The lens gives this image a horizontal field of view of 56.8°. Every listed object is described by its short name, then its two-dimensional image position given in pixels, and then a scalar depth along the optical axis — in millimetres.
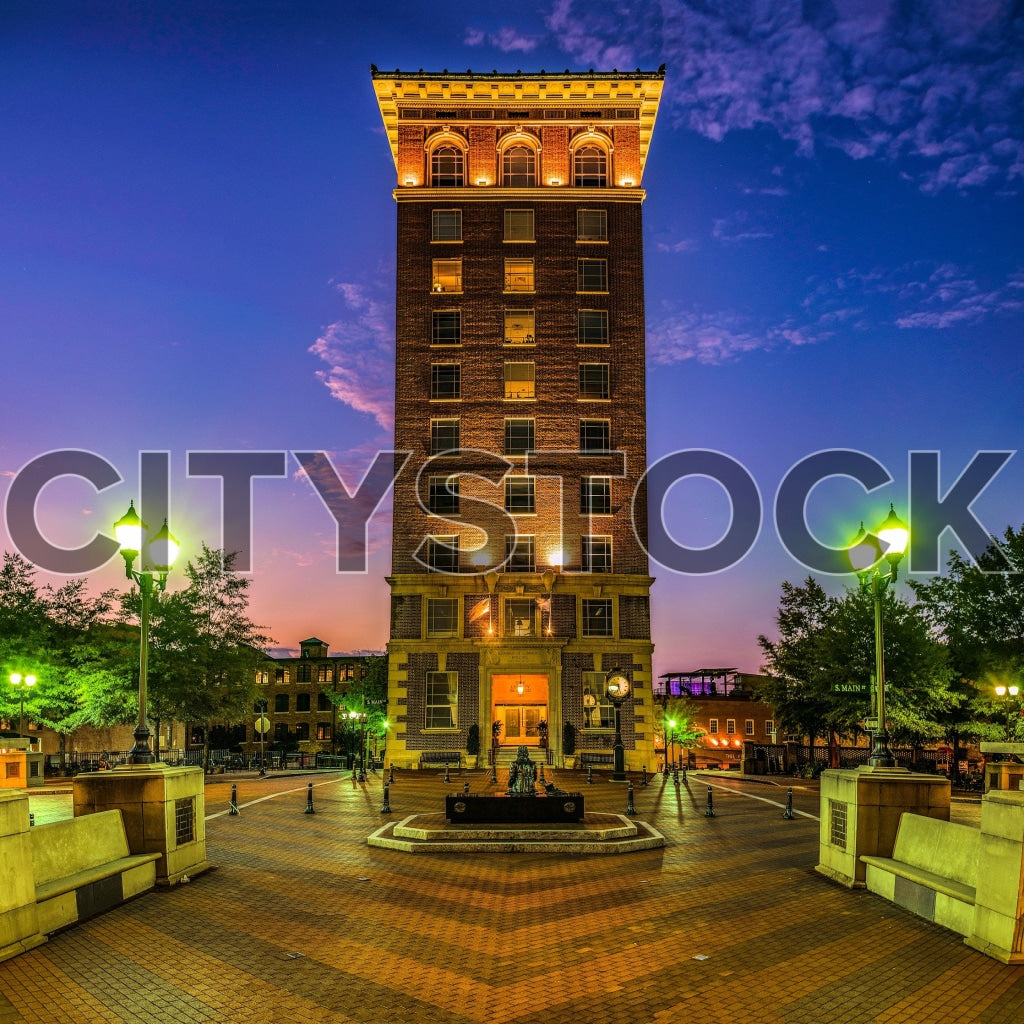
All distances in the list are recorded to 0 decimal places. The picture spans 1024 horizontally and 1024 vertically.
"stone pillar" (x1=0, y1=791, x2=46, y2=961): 10484
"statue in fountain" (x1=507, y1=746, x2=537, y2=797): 21859
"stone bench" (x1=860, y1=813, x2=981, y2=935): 11859
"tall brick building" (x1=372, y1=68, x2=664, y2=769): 43688
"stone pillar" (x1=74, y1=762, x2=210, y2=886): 14844
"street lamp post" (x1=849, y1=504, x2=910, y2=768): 15594
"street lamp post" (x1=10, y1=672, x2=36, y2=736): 37031
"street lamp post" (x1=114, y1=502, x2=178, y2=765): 15445
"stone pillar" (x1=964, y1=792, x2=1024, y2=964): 10336
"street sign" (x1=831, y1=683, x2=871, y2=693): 15691
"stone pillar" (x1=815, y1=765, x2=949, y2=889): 14609
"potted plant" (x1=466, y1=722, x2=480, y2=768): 42438
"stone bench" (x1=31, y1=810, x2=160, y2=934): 11828
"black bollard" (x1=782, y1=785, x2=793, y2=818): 25844
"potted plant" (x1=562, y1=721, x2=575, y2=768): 42344
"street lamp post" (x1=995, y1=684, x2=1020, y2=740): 35259
